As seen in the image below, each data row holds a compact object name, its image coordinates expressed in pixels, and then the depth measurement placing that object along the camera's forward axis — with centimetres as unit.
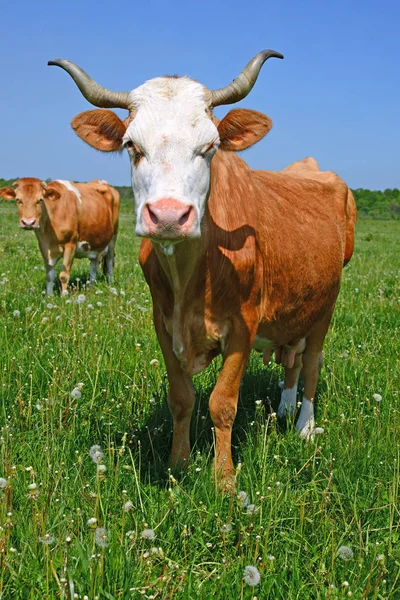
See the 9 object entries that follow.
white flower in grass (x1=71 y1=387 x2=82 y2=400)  404
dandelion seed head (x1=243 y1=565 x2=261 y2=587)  259
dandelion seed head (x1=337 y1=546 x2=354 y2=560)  286
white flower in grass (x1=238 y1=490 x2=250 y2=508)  322
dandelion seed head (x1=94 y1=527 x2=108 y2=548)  257
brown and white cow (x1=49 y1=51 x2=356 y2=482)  345
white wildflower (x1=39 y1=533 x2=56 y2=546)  260
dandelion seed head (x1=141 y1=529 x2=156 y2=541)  283
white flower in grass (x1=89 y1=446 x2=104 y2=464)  319
